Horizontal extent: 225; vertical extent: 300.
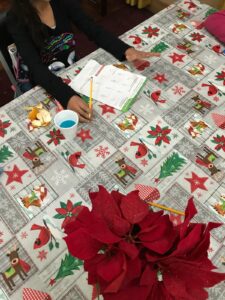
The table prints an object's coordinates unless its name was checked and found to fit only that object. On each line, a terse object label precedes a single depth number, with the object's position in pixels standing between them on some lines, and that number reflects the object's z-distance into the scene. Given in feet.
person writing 3.30
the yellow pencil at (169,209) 2.55
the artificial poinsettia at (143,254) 1.44
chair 3.69
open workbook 3.38
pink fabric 3.94
